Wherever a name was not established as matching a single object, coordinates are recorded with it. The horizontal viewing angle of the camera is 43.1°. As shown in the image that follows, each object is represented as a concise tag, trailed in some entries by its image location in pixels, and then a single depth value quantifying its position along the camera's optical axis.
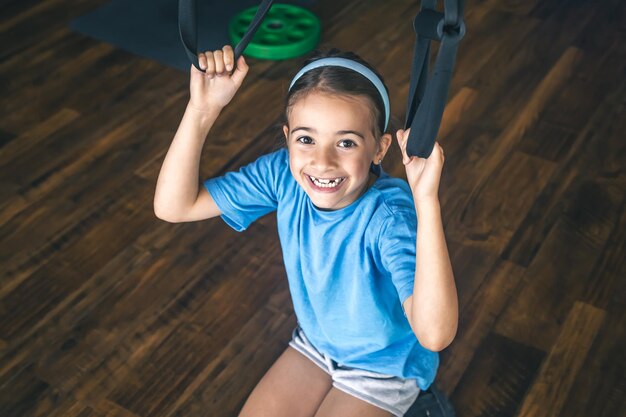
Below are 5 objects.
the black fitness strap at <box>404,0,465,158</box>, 0.87
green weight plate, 2.64
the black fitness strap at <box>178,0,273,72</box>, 1.04
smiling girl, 1.12
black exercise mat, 2.68
